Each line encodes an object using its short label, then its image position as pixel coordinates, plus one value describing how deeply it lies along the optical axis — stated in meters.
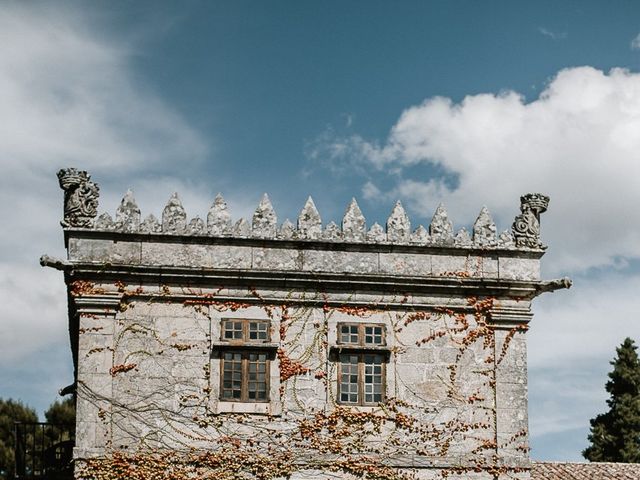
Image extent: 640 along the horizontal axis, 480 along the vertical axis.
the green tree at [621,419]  33.09
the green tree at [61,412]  41.91
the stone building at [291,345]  17.72
